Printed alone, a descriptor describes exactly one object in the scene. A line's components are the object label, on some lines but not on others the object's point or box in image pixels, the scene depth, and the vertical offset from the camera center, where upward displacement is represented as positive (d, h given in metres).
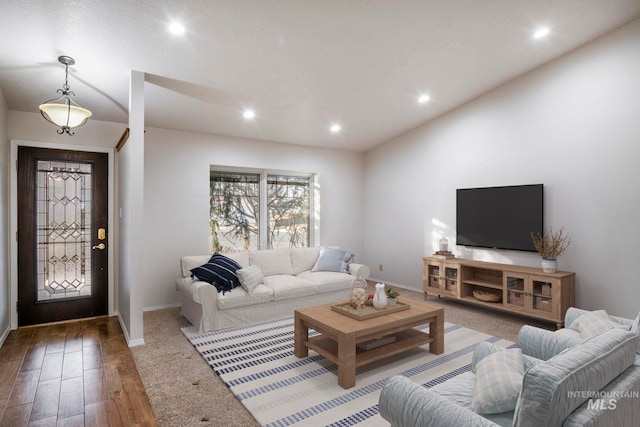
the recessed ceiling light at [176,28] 2.77 +1.50
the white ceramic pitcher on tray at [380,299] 3.13 -0.79
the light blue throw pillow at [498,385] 1.47 -0.76
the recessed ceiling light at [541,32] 3.47 +1.84
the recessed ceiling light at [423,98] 4.67 +1.57
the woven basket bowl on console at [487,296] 4.41 -1.08
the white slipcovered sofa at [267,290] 3.82 -0.95
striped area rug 2.29 -1.32
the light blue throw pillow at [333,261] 5.12 -0.73
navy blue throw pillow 3.99 -0.72
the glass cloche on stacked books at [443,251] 5.04 -0.58
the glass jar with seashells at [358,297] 3.11 -0.77
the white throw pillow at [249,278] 4.06 -0.79
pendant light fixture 2.94 +0.87
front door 4.00 -0.27
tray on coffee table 2.97 -0.88
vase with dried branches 3.94 -0.39
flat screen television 4.28 -0.05
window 5.40 +0.03
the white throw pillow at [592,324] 2.24 -0.75
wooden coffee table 2.62 -1.02
